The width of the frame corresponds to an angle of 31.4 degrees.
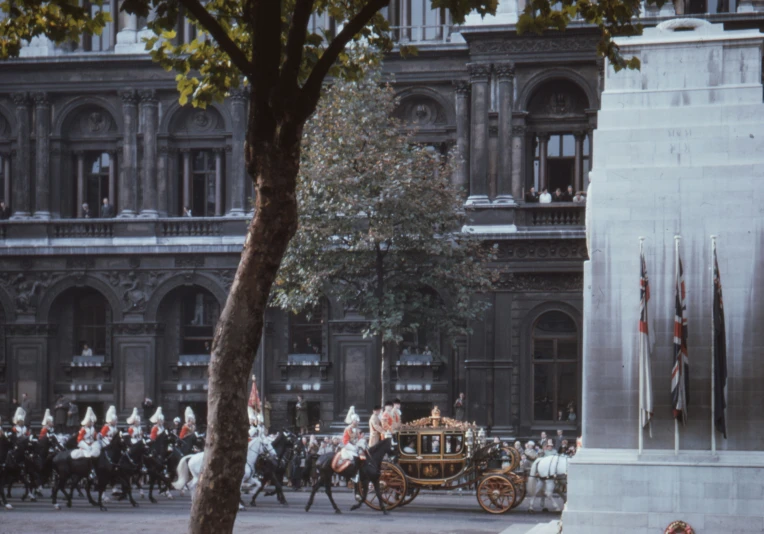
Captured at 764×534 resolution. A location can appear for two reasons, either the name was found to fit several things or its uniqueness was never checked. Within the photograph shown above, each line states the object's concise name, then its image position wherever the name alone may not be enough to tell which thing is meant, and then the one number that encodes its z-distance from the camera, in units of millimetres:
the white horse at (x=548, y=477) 26938
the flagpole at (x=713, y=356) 17469
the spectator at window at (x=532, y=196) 43000
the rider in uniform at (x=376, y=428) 28136
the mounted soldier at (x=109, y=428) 30375
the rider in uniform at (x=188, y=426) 33238
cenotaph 17547
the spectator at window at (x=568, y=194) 42562
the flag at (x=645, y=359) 17656
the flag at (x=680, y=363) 17484
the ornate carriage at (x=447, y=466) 26625
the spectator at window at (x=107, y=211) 46344
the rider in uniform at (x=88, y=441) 28500
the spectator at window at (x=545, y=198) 42531
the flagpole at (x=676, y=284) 17656
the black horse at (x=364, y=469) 26109
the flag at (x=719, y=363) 17406
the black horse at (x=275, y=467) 28609
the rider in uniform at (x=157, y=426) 32250
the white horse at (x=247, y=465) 26922
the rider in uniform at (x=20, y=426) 32344
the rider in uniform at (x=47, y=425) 31412
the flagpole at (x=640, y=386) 17719
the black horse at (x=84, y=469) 28516
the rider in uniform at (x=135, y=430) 31262
